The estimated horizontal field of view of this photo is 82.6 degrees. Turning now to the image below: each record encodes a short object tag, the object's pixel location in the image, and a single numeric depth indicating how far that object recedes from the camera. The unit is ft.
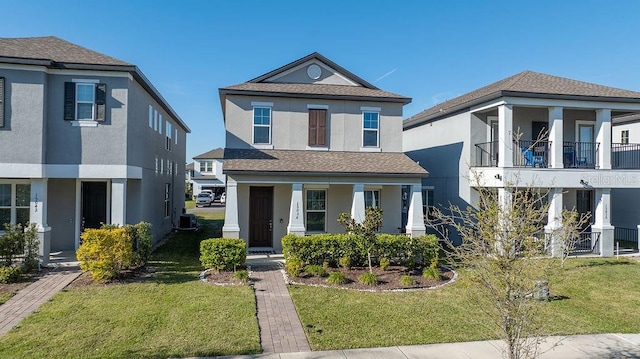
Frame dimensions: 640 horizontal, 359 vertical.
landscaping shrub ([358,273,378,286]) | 34.99
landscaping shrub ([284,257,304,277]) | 37.22
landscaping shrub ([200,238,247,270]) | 37.88
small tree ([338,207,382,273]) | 38.19
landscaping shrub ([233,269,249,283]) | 35.09
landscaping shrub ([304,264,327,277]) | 37.19
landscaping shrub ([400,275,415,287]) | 34.92
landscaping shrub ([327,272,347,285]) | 35.14
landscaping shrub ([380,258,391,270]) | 39.81
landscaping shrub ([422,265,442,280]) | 37.09
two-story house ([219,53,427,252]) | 46.34
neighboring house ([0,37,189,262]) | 38.27
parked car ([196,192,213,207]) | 136.05
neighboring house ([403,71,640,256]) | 48.96
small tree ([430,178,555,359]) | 15.57
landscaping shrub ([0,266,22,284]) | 33.61
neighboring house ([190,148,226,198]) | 159.67
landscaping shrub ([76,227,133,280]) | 33.76
